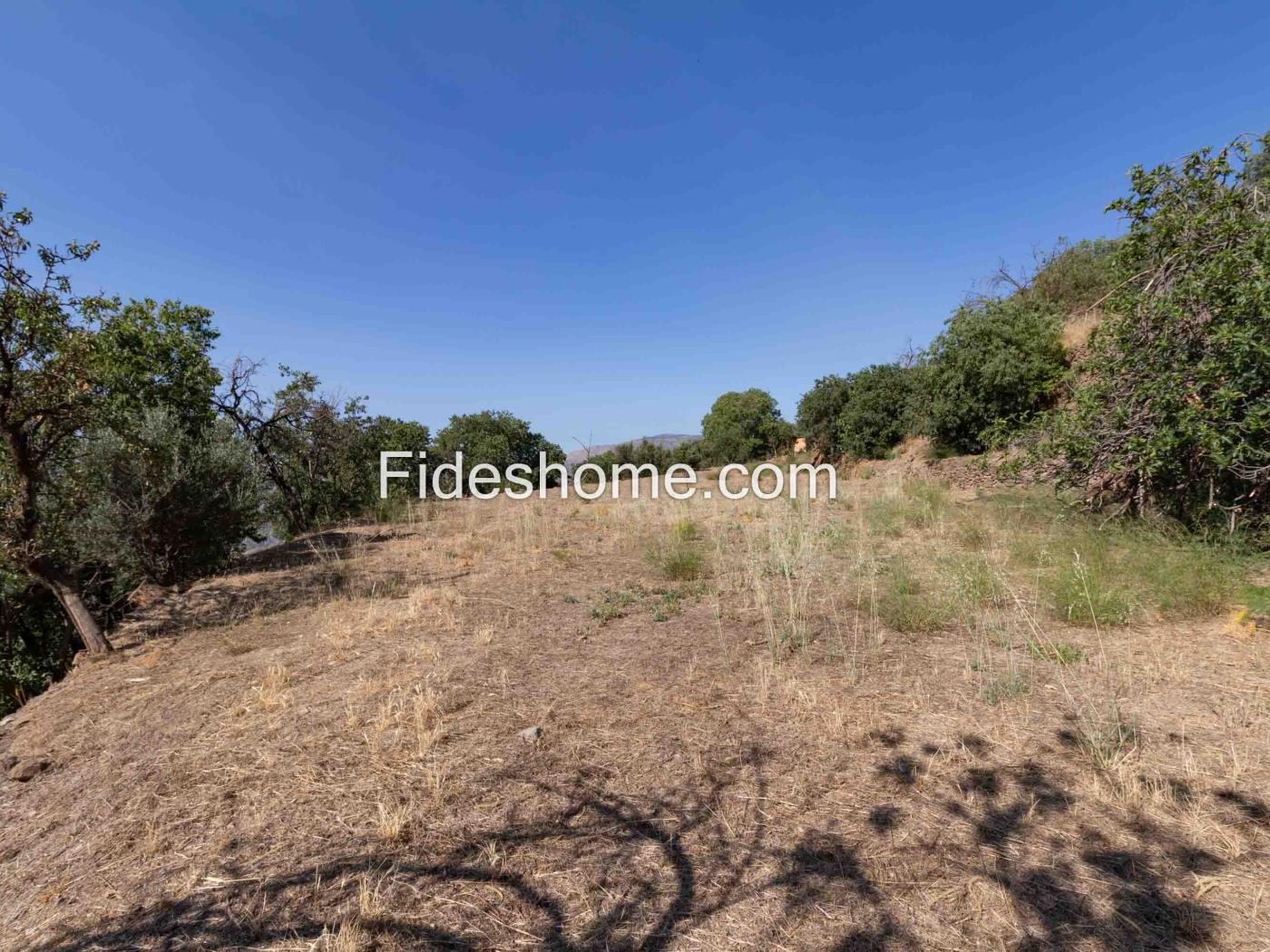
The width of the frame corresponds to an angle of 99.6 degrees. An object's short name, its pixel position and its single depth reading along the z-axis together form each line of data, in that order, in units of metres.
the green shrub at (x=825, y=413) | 15.35
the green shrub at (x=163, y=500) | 5.18
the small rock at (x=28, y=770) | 2.67
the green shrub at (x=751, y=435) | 18.52
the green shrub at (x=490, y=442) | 17.20
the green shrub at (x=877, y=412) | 13.69
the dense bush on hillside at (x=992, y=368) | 9.92
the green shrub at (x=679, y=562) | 5.44
